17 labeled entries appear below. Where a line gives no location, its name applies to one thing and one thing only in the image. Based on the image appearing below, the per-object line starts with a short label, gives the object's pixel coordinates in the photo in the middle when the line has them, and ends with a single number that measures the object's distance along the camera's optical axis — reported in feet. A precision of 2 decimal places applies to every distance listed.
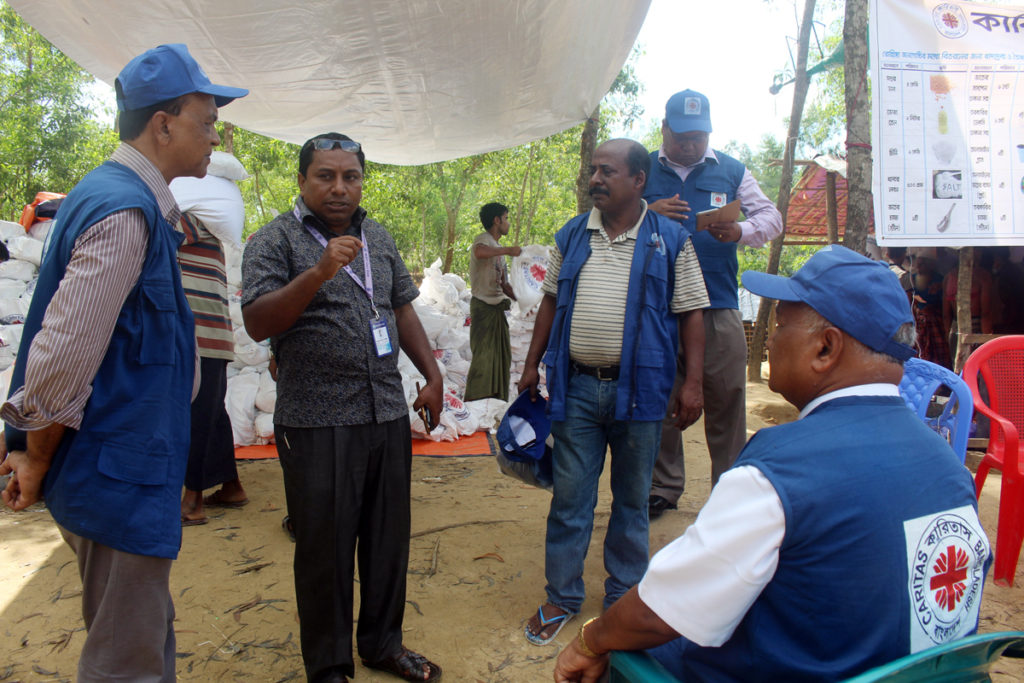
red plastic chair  9.67
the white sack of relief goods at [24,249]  17.48
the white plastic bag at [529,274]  19.65
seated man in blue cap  3.26
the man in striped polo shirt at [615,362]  8.32
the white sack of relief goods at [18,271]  17.19
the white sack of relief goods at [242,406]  16.43
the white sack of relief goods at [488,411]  19.31
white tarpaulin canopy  11.28
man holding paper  10.37
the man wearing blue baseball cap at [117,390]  4.46
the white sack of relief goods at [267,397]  16.60
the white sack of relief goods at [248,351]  17.24
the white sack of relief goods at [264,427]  16.61
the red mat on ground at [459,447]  17.06
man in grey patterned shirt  6.93
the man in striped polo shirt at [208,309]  11.21
